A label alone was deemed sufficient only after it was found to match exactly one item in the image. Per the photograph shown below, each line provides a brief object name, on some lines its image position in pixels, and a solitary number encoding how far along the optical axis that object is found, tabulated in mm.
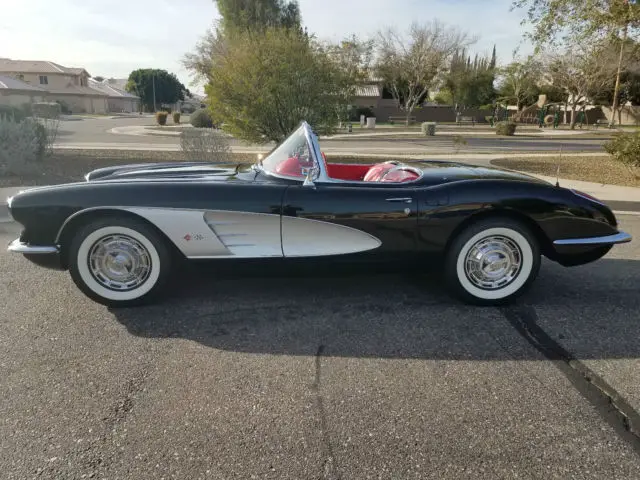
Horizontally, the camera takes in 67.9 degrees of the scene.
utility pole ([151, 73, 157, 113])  77625
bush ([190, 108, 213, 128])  30184
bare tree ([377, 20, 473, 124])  39281
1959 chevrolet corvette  3281
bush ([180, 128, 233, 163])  10820
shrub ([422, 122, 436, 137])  27656
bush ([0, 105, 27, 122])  11188
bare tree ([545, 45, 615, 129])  35188
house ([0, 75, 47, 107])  41050
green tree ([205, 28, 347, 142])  11547
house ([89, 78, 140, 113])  86562
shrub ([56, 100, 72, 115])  58269
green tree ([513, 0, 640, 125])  10516
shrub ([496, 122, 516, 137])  27156
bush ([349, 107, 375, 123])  45522
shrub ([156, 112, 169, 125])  36375
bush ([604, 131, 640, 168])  9734
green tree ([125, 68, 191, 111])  84875
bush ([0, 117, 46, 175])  9641
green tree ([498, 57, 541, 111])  41931
